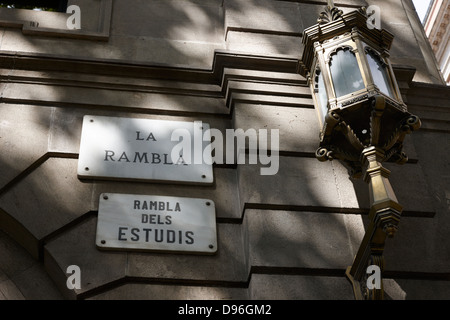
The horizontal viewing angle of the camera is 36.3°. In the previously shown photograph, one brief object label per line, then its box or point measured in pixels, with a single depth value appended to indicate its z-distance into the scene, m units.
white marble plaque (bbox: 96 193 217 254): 6.44
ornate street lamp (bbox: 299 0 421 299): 5.74
